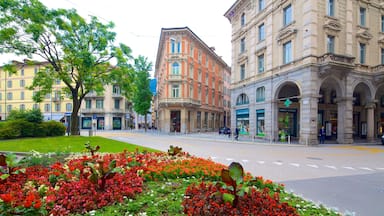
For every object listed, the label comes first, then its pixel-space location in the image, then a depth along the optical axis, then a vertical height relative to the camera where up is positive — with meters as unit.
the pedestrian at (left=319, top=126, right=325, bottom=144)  21.17 -2.16
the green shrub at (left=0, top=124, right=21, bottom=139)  16.72 -1.66
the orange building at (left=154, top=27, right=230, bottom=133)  37.72 +5.57
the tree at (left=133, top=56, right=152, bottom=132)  43.78 +3.37
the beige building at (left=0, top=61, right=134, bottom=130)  52.84 +1.75
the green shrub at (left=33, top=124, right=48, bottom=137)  18.48 -1.68
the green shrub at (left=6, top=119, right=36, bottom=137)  17.28 -1.25
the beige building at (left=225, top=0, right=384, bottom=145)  19.98 +4.77
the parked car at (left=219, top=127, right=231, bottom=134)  33.78 -2.97
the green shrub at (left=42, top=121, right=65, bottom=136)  19.38 -1.56
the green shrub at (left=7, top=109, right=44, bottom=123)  18.44 -0.37
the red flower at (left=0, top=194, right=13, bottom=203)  3.13 -1.28
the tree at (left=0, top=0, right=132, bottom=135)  14.79 +5.18
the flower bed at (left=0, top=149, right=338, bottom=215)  3.35 -1.52
